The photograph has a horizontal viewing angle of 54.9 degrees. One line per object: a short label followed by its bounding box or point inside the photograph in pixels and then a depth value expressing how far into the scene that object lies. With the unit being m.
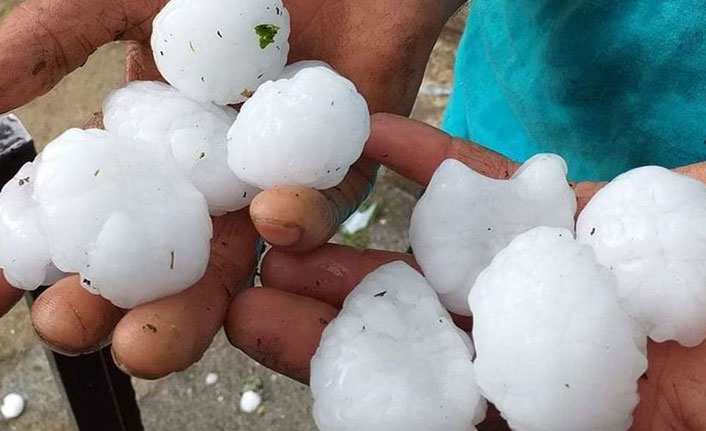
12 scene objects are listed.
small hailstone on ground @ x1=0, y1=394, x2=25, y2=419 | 0.35
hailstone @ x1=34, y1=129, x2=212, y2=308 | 0.17
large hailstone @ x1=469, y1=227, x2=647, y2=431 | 0.15
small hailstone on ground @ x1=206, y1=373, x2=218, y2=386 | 0.36
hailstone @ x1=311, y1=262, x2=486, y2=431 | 0.16
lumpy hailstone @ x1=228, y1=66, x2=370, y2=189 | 0.18
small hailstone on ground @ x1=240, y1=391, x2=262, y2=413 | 0.35
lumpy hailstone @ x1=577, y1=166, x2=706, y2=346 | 0.16
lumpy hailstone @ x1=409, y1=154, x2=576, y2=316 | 0.18
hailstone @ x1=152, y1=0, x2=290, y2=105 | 0.20
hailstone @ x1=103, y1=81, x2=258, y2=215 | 0.19
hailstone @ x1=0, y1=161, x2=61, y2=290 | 0.18
